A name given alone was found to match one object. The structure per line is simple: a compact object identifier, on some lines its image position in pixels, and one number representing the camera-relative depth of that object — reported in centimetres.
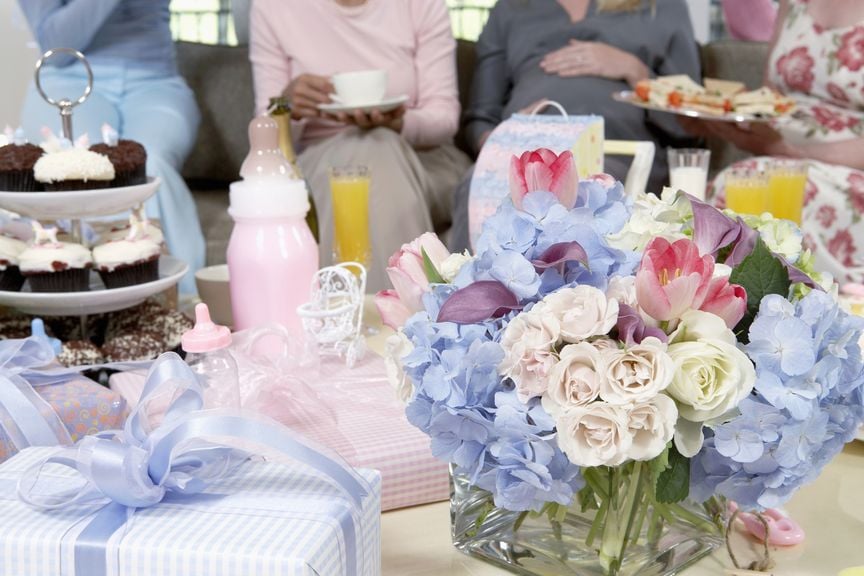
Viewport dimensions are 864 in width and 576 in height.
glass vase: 129
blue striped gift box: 113
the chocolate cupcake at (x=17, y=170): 169
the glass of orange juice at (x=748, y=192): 227
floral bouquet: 120
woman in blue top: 284
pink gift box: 147
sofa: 350
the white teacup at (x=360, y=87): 269
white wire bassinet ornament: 172
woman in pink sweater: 294
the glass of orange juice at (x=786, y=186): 234
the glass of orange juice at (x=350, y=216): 218
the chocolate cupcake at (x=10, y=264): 174
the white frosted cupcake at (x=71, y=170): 169
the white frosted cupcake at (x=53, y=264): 171
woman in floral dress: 276
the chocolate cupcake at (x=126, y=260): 174
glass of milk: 229
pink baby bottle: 175
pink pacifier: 141
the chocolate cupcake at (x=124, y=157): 174
